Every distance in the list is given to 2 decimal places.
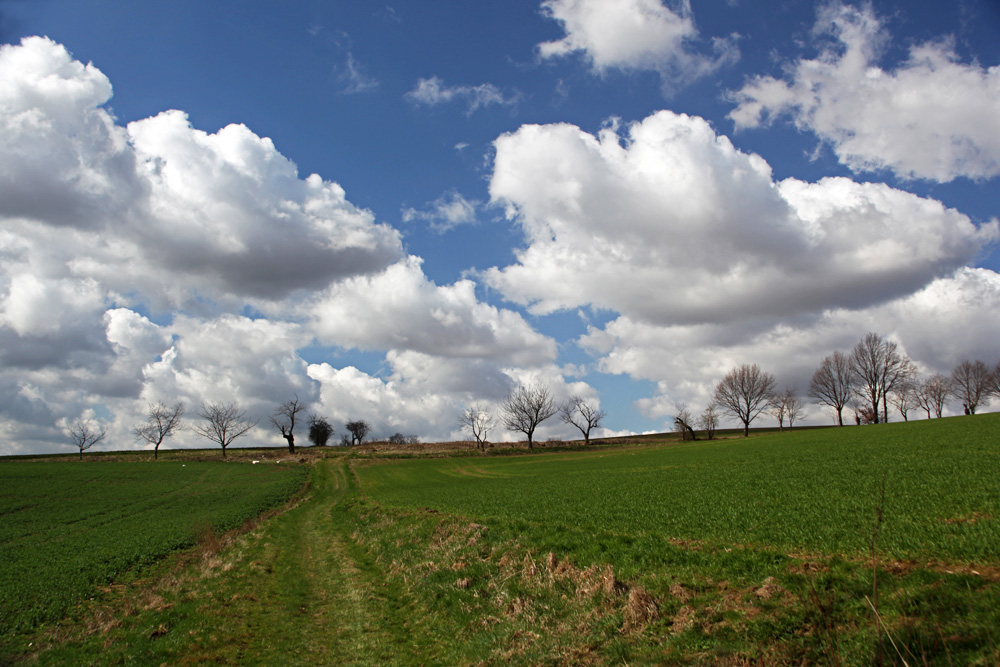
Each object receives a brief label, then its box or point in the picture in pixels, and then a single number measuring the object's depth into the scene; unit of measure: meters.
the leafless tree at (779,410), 118.59
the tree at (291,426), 119.03
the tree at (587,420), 123.19
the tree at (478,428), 117.24
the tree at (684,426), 112.25
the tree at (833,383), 111.81
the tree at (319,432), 163.38
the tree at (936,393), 125.50
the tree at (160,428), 119.88
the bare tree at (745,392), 114.12
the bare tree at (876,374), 105.00
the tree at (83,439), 117.47
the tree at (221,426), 115.06
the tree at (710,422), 115.65
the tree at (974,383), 116.35
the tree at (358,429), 186.12
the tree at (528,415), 118.62
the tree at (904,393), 107.06
